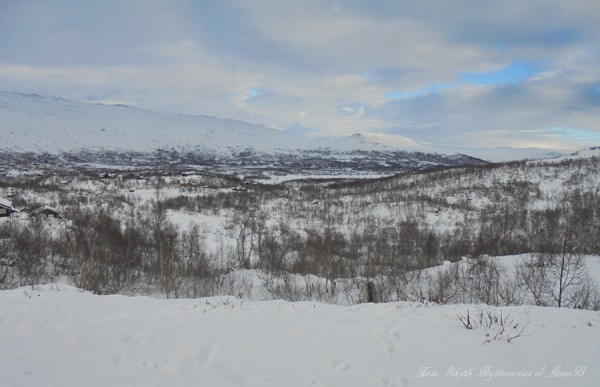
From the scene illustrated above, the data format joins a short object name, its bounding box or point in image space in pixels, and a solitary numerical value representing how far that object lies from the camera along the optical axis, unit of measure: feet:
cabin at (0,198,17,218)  138.62
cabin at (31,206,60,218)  149.65
